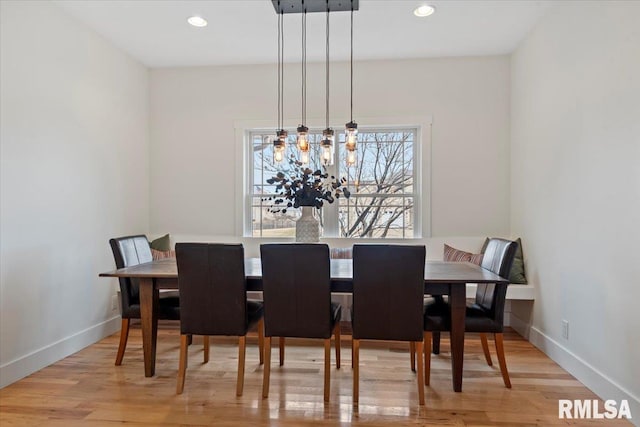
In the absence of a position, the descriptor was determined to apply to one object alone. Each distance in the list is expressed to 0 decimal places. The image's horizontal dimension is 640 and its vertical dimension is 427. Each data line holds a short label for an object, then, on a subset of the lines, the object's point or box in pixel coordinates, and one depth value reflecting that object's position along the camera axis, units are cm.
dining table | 225
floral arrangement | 271
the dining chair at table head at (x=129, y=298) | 263
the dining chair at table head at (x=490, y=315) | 235
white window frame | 382
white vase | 277
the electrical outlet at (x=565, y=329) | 264
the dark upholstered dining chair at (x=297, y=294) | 214
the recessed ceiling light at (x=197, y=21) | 303
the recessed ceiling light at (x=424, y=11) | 285
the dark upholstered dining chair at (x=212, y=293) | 222
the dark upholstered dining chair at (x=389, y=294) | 209
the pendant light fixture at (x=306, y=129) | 266
